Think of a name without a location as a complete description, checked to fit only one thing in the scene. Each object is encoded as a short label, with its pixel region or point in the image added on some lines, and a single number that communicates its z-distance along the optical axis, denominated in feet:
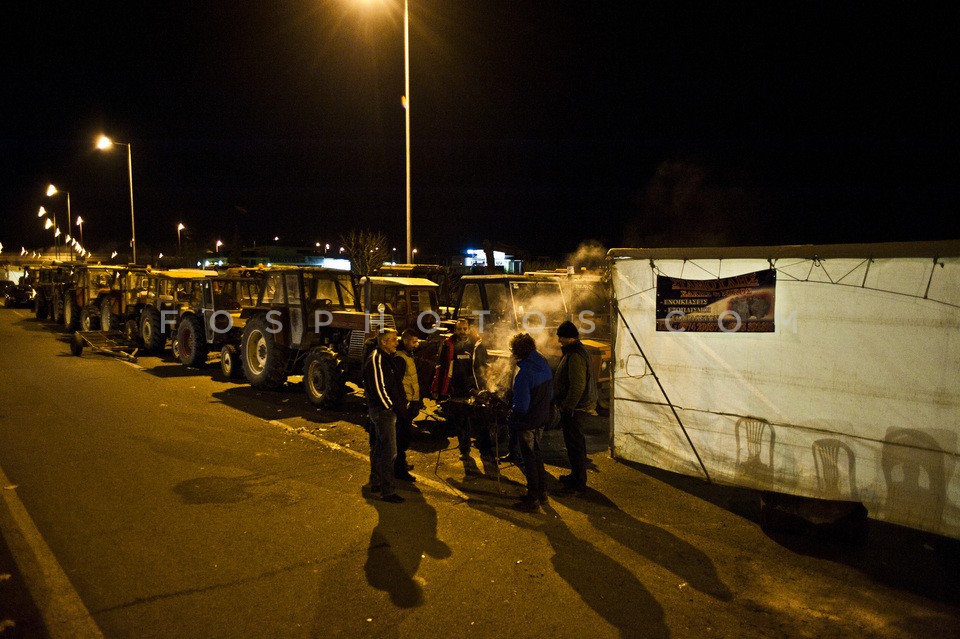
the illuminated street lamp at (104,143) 80.12
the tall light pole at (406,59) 47.01
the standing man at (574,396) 20.36
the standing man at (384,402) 19.56
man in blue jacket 18.89
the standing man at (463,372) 25.48
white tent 15.83
